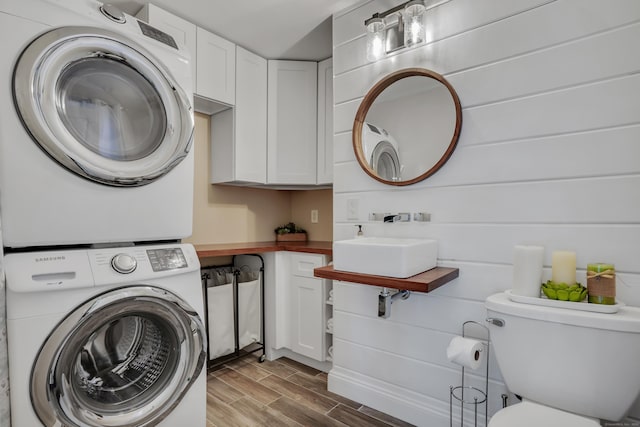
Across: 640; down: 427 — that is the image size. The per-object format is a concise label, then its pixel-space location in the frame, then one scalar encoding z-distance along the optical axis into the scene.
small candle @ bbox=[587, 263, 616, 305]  1.12
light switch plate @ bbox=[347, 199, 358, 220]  1.98
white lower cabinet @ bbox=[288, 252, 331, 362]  2.29
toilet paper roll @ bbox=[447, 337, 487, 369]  1.34
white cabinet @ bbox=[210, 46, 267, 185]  2.43
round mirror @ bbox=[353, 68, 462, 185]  1.64
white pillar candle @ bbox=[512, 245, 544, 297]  1.26
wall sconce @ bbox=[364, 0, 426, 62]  1.64
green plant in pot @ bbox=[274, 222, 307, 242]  2.93
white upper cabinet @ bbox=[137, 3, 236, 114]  1.98
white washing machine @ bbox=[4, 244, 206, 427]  1.06
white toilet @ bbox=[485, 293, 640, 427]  1.03
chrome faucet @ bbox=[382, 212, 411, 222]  1.76
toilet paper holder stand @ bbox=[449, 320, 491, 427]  1.47
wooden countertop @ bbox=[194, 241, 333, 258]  2.11
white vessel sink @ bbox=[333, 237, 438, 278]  1.39
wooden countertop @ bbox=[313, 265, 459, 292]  1.32
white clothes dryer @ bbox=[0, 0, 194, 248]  1.10
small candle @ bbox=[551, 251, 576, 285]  1.22
